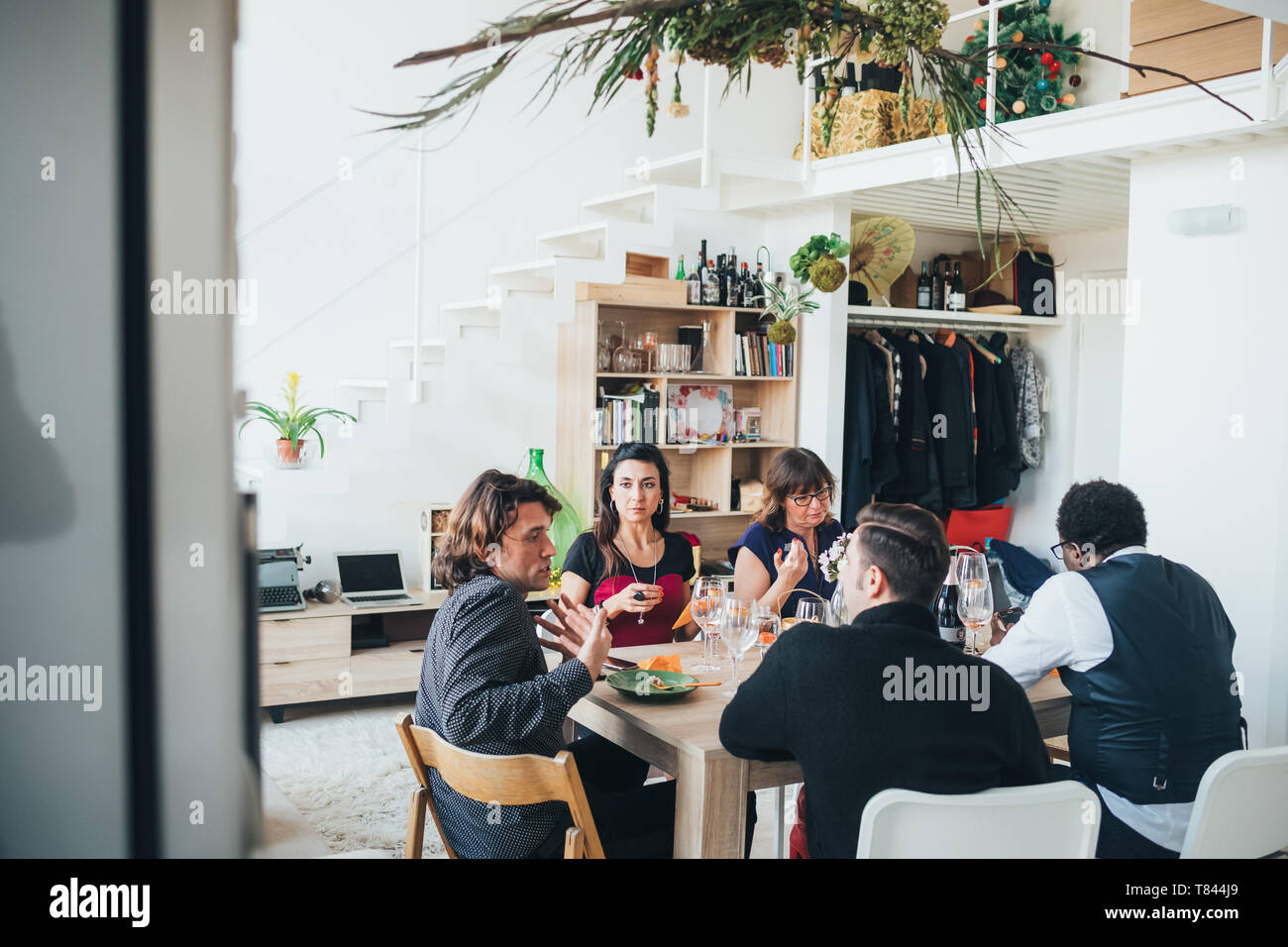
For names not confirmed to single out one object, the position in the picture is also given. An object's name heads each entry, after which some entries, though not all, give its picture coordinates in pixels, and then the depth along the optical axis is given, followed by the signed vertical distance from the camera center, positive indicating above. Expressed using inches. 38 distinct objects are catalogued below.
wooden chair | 73.4 -27.0
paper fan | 202.4 +31.5
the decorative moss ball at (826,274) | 171.2 +22.0
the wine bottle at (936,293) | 252.7 +28.3
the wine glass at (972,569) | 107.3 -16.2
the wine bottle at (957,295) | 249.9 +27.4
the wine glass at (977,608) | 105.0 -19.9
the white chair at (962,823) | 63.6 -25.3
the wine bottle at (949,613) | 109.0 -21.5
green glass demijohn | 201.2 -22.8
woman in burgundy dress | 131.3 -19.0
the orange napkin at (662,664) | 103.9 -25.8
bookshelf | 208.4 +2.2
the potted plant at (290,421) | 182.7 -3.8
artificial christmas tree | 233.9 +77.9
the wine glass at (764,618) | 93.7 -19.0
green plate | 91.6 -25.1
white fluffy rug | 135.4 -55.4
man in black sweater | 68.2 -20.5
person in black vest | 87.1 -22.5
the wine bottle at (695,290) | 217.6 +24.0
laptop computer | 188.5 -32.5
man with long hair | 79.7 -21.3
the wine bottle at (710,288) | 218.4 +24.7
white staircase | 188.4 +19.3
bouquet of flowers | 116.6 -17.5
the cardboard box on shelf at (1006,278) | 258.8 +33.1
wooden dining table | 79.7 -28.1
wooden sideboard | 175.5 -45.5
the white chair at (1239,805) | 72.9 -27.7
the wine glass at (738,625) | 92.9 -19.4
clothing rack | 239.1 +20.5
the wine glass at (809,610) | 103.0 -19.9
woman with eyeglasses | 138.3 -16.3
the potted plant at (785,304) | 212.2 +21.2
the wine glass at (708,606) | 95.0 -18.1
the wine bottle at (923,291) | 249.1 +28.2
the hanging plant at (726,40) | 42.6 +19.4
